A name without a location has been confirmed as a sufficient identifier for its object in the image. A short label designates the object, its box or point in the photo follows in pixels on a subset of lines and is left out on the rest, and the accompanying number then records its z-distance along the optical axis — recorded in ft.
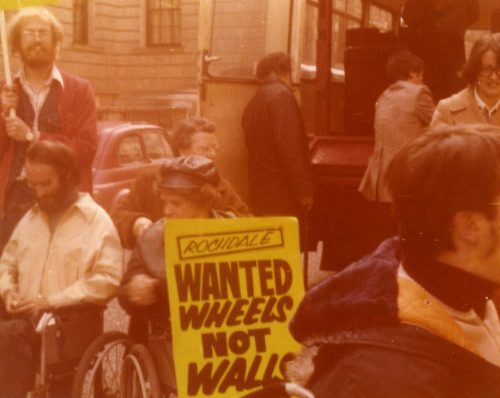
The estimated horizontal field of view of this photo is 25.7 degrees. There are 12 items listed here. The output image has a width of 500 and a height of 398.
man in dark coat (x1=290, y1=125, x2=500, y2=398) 5.28
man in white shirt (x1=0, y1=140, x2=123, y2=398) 13.87
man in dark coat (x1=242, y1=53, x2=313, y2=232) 18.79
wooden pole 15.05
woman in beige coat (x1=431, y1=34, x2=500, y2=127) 15.76
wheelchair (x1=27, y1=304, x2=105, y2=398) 13.33
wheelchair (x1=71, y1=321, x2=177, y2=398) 12.84
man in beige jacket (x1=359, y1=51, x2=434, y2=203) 19.52
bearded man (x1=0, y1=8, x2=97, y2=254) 15.49
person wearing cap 12.80
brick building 17.74
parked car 18.02
